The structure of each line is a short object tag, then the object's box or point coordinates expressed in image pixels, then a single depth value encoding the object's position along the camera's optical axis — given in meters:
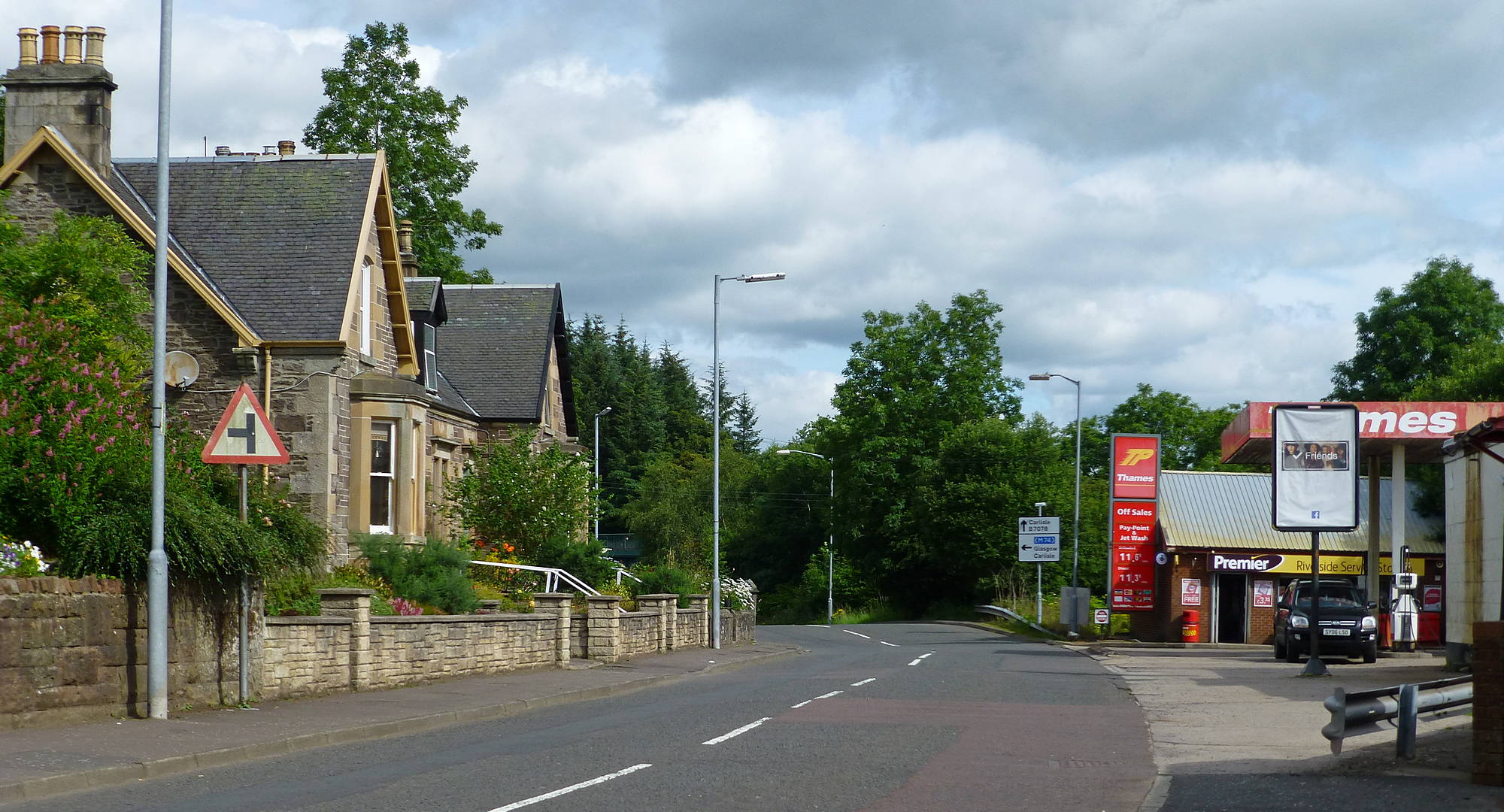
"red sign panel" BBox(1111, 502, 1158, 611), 46.38
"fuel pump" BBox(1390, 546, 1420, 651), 35.22
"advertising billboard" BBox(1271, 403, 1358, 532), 25.75
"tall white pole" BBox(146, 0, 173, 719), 13.91
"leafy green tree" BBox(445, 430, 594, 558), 31.55
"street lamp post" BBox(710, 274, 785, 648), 31.80
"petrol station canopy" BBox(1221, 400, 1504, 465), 31.38
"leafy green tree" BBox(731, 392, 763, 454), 120.81
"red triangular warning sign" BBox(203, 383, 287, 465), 14.73
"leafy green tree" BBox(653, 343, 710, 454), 108.06
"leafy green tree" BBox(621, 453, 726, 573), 87.75
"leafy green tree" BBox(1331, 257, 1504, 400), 63.00
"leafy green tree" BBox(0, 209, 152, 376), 17.48
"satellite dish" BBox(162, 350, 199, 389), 24.64
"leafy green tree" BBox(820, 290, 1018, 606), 73.44
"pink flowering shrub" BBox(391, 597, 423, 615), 20.96
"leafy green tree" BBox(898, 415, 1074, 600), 69.25
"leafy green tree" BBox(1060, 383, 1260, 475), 88.19
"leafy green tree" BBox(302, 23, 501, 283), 45.34
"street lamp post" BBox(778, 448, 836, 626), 70.12
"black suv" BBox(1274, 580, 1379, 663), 30.06
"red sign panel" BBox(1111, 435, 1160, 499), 45.91
